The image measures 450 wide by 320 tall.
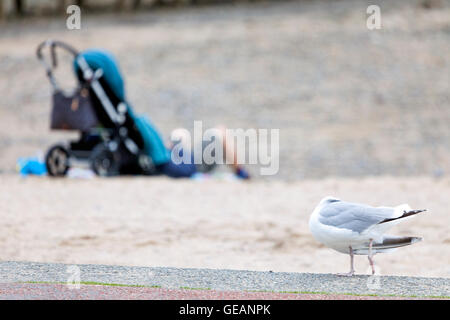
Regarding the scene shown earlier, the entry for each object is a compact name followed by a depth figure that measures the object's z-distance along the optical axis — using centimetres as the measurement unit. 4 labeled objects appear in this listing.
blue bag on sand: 1448
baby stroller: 1375
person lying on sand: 1452
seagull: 592
